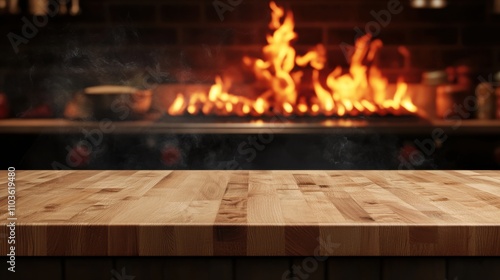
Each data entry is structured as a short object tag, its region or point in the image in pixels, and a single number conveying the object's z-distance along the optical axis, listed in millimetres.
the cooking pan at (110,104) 2564
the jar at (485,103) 2770
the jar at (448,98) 2834
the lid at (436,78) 2861
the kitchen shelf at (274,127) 2340
